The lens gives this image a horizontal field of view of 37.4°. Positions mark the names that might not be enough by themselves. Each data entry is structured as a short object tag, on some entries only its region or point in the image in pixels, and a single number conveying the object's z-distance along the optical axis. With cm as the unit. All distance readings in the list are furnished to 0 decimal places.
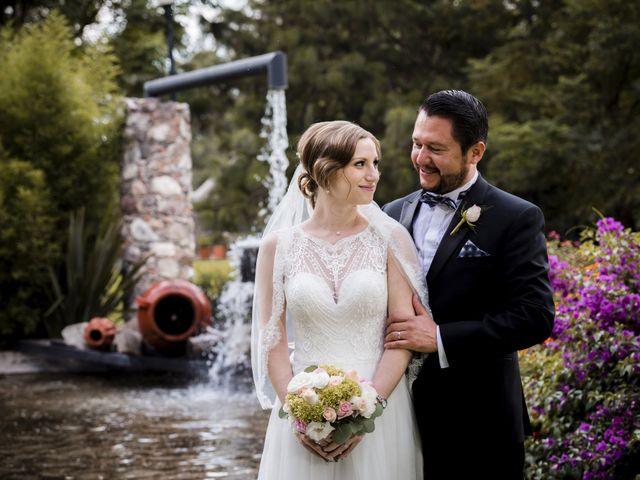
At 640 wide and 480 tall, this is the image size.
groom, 306
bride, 319
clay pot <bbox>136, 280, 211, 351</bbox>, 1045
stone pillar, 1243
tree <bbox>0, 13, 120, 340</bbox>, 1185
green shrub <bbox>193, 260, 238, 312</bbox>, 1318
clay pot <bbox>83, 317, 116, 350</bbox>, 1099
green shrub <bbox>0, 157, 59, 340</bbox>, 1175
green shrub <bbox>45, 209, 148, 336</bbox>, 1202
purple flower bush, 418
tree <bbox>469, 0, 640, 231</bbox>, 1508
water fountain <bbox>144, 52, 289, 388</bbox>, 964
